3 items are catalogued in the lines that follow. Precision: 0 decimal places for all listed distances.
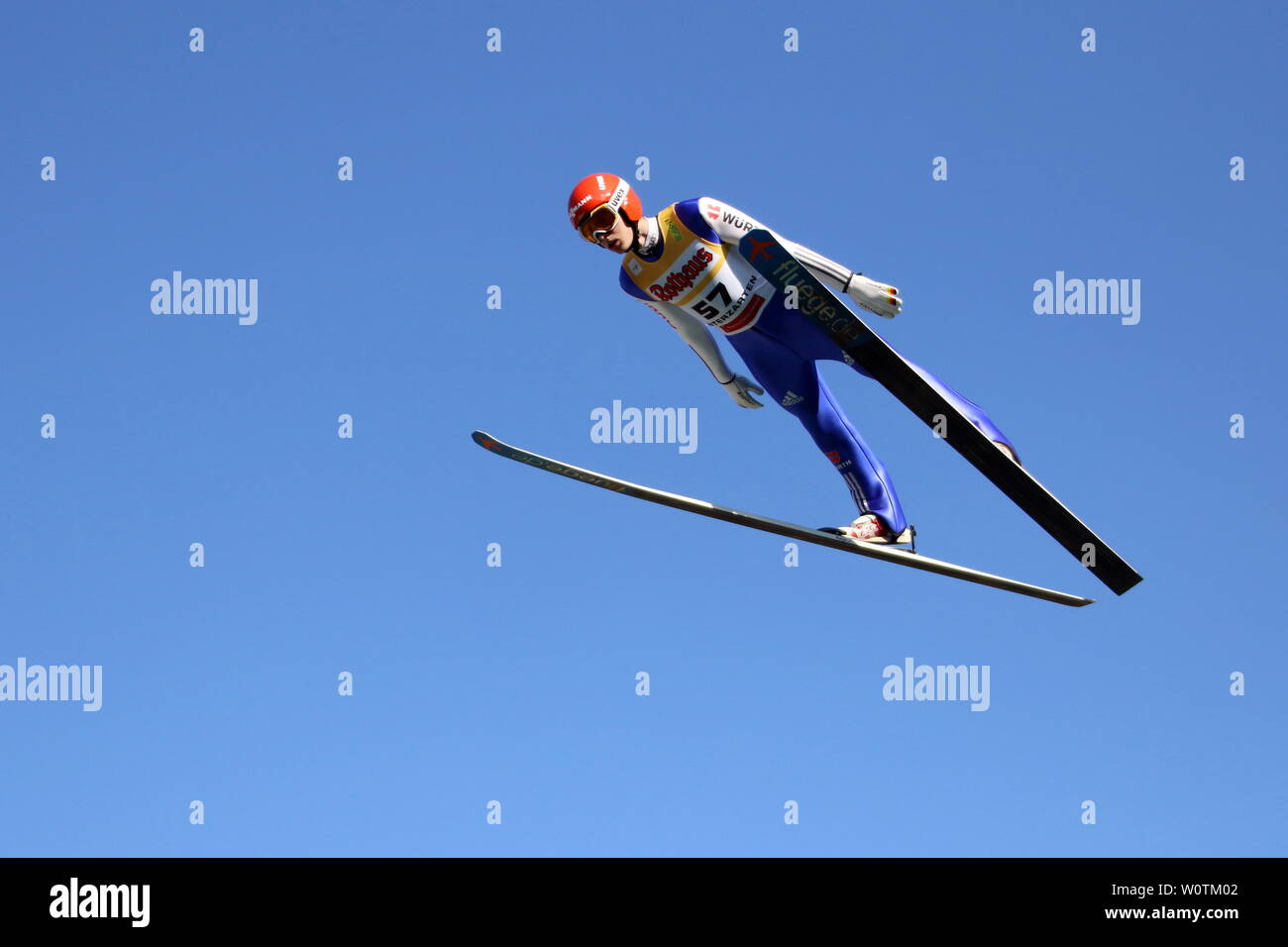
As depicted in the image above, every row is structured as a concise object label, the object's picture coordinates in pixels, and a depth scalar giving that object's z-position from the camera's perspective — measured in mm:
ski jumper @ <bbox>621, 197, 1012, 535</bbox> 11789
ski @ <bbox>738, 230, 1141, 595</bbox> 11648
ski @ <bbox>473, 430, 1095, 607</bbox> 12211
